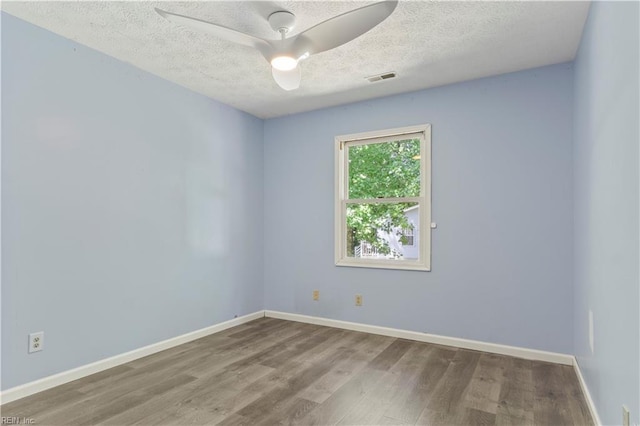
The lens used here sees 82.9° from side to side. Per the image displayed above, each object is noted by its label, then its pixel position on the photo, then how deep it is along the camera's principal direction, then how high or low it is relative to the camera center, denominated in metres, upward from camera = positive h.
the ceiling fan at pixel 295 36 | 1.85 +1.04
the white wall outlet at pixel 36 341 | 2.44 -0.85
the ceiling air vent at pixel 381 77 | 3.31 +1.33
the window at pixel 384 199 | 3.71 +0.22
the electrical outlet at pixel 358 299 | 4.00 -0.89
